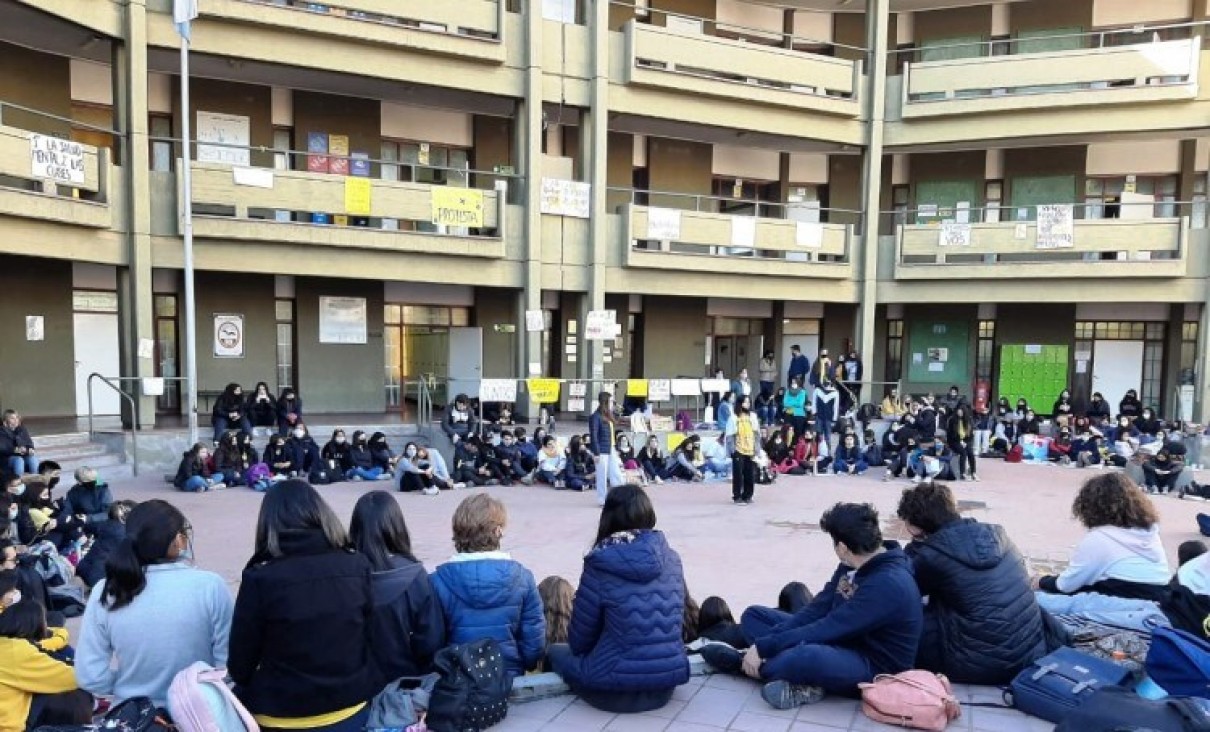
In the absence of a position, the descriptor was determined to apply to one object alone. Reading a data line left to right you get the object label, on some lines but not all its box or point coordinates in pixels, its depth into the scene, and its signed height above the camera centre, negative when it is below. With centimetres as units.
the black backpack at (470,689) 373 -179
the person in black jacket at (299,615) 308 -117
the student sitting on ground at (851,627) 397 -156
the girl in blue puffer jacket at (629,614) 392 -145
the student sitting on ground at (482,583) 405 -134
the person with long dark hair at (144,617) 314 -120
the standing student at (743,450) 1227 -185
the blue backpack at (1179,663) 348 -148
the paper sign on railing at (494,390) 1612 -125
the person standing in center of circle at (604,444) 1154 -170
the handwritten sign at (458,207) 1658 +269
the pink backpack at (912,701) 390 -186
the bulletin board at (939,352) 2302 -41
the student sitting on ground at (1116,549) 477 -131
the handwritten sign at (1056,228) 1969 +291
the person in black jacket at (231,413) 1445 -164
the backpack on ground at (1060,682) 392 -178
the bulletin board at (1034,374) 2225 -99
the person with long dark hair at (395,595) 379 -132
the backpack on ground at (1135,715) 307 -152
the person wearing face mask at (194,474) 1239 -242
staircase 1238 -220
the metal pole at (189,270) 1331 +98
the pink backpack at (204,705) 302 -150
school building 1490 +326
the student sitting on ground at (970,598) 416 -142
